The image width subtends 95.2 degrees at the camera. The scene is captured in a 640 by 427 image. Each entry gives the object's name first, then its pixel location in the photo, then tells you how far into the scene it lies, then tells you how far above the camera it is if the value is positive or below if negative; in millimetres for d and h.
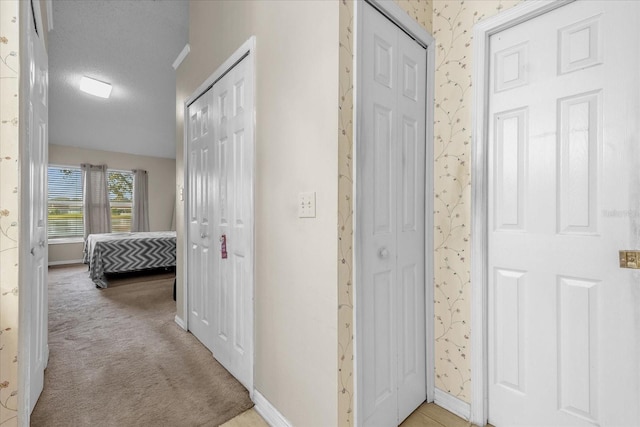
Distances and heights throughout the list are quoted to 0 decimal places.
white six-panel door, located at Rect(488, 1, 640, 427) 1178 -22
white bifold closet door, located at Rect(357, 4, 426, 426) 1293 -46
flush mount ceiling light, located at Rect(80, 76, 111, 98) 3703 +1649
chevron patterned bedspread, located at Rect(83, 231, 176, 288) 4195 -625
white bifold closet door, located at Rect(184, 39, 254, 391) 1748 -6
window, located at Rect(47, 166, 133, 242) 6000 +258
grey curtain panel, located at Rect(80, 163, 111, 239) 6156 +266
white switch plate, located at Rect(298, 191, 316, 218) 1274 +33
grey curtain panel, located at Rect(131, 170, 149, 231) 6746 +237
